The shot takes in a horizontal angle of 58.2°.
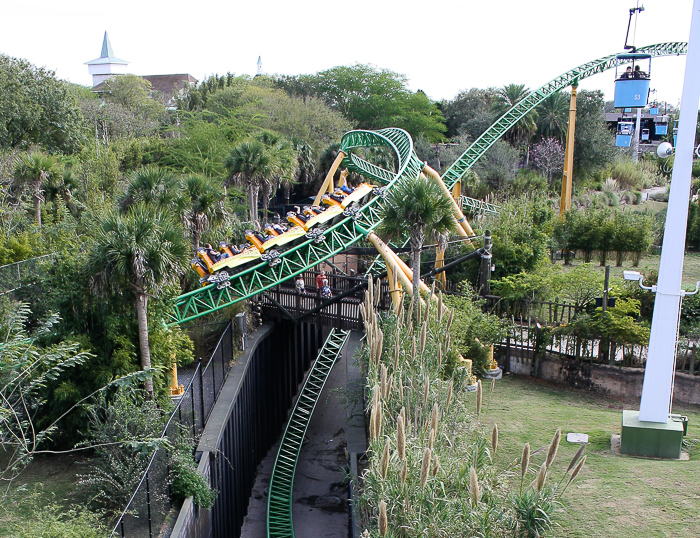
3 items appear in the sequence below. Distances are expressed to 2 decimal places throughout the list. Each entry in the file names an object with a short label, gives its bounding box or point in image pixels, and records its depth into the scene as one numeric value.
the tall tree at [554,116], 42.97
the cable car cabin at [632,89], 21.58
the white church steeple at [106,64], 140.25
